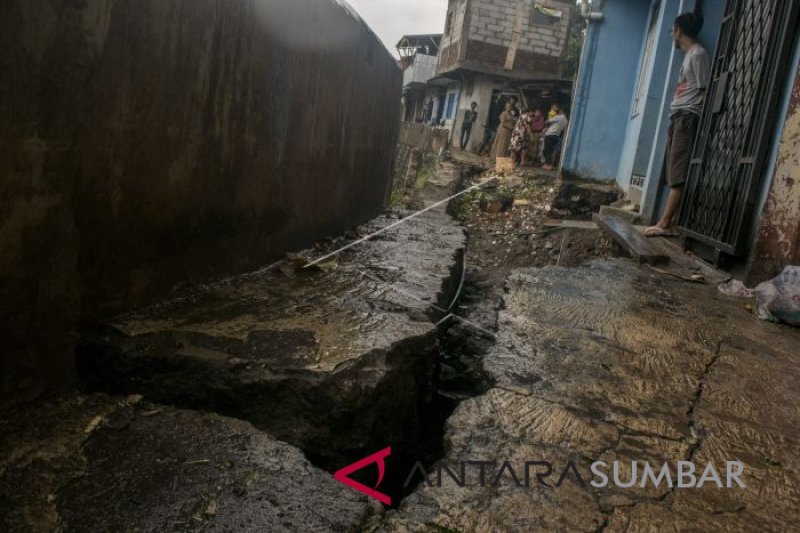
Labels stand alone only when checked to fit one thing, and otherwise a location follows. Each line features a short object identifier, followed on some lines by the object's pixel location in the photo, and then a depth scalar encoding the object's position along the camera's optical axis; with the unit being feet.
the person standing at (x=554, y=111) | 52.37
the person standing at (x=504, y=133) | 56.59
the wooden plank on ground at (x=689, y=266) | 12.57
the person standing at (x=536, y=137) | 54.81
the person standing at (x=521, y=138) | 51.72
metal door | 12.12
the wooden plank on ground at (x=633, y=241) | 13.34
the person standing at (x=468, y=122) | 70.23
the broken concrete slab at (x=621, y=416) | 3.82
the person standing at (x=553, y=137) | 49.62
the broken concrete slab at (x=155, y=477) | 3.49
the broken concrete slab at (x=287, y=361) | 5.10
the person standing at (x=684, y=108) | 16.19
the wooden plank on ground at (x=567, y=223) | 21.52
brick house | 70.64
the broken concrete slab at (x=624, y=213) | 20.62
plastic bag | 9.23
